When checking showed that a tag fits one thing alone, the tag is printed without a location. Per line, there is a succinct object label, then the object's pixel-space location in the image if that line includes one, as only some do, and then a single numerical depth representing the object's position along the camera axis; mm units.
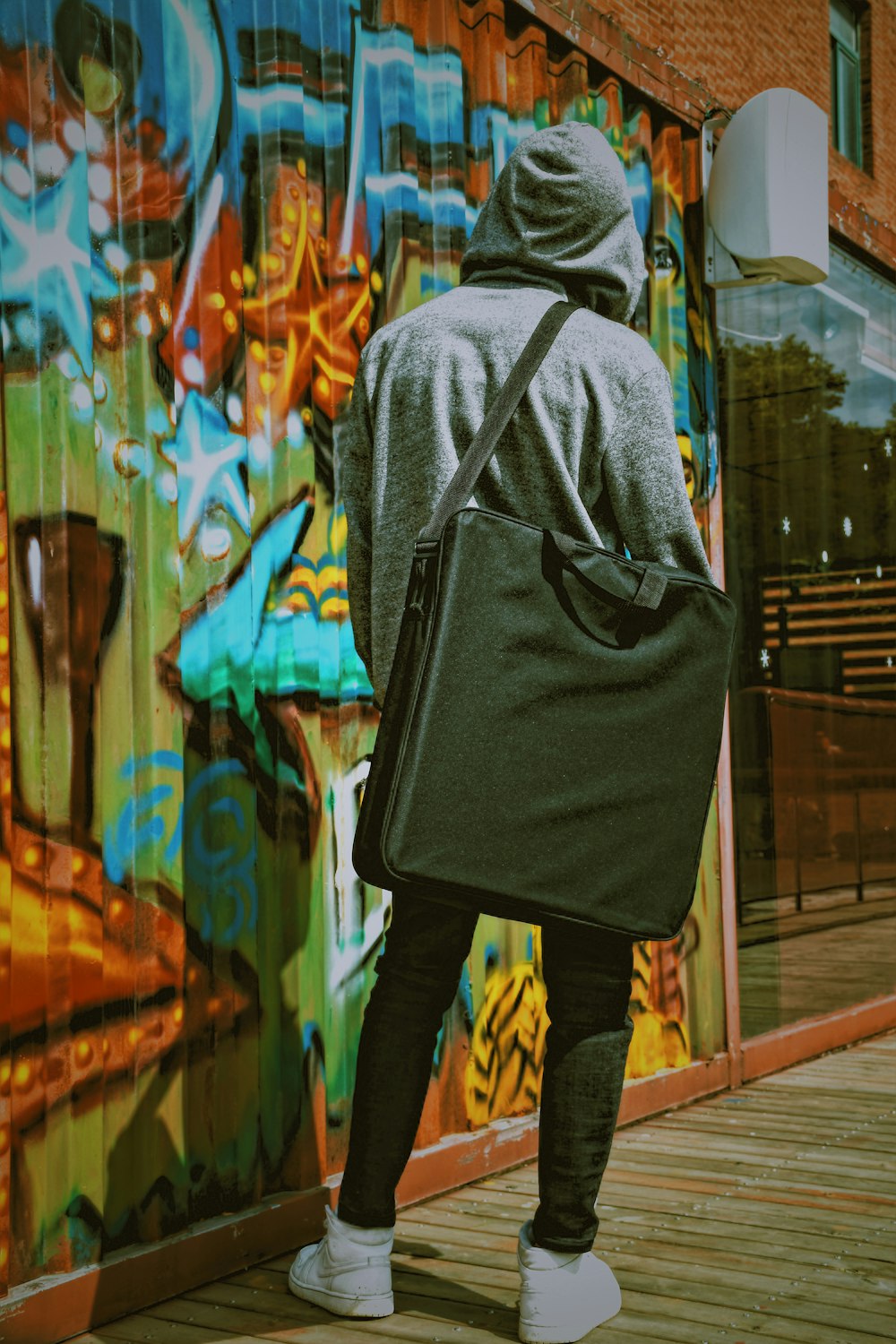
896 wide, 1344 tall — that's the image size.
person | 2461
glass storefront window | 5199
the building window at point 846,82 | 11430
